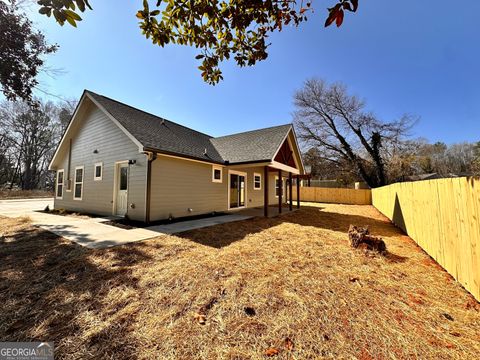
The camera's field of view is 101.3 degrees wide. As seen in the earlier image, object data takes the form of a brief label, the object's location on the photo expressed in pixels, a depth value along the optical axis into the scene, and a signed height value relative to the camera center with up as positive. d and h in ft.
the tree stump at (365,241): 15.57 -4.30
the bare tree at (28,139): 90.74 +24.94
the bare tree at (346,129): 73.72 +23.09
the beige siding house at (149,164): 25.18 +3.92
